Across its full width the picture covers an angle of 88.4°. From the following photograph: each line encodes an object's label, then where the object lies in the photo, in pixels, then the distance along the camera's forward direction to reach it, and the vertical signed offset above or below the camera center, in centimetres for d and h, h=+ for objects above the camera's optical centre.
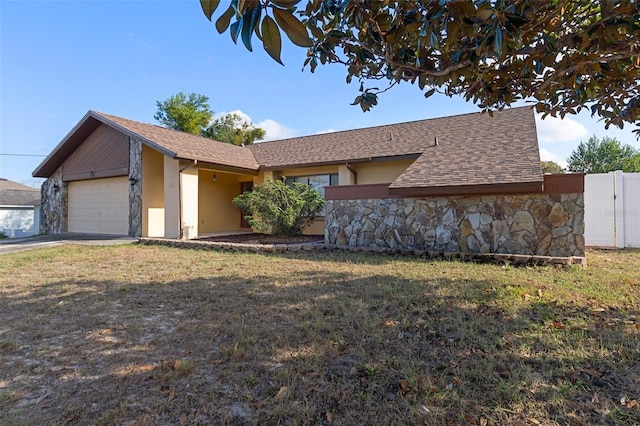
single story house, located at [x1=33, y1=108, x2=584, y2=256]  779 +105
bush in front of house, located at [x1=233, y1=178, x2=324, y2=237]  1155 +25
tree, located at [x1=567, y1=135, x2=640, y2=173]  2520 +450
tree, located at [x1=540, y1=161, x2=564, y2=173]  2284 +332
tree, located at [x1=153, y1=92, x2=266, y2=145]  3141 +912
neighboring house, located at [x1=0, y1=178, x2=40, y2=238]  2553 +25
